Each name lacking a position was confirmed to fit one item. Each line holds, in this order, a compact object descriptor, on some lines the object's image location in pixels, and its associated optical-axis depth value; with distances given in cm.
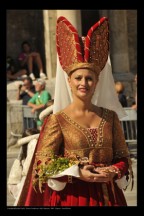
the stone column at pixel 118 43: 2233
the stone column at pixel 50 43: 2175
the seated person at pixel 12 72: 2169
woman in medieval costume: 709
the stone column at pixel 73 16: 1994
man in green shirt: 1564
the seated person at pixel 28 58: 2211
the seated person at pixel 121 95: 1621
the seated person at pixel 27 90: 1732
